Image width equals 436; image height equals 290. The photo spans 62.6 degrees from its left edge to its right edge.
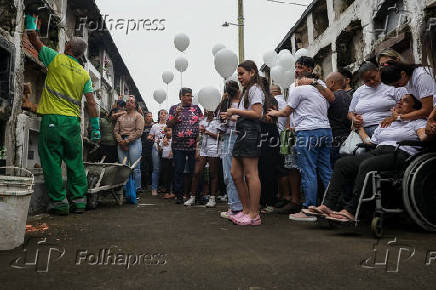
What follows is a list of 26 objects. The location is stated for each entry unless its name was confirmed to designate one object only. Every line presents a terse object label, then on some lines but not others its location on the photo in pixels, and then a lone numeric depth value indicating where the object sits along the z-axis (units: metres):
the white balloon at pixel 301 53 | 7.94
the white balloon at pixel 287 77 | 6.11
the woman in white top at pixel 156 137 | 8.12
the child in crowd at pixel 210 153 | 6.10
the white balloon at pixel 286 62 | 6.15
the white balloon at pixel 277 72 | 6.11
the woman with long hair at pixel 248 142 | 4.01
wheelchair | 3.23
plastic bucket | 2.55
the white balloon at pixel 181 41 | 9.48
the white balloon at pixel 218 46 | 8.14
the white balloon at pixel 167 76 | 13.05
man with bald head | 4.73
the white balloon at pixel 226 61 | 5.54
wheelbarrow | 5.37
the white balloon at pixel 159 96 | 12.46
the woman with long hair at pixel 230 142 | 4.63
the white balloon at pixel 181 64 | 10.44
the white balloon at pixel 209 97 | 5.25
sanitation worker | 4.52
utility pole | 12.61
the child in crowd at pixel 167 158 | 7.86
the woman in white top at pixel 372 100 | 4.03
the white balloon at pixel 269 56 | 8.61
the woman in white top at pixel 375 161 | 3.47
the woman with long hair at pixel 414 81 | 3.44
